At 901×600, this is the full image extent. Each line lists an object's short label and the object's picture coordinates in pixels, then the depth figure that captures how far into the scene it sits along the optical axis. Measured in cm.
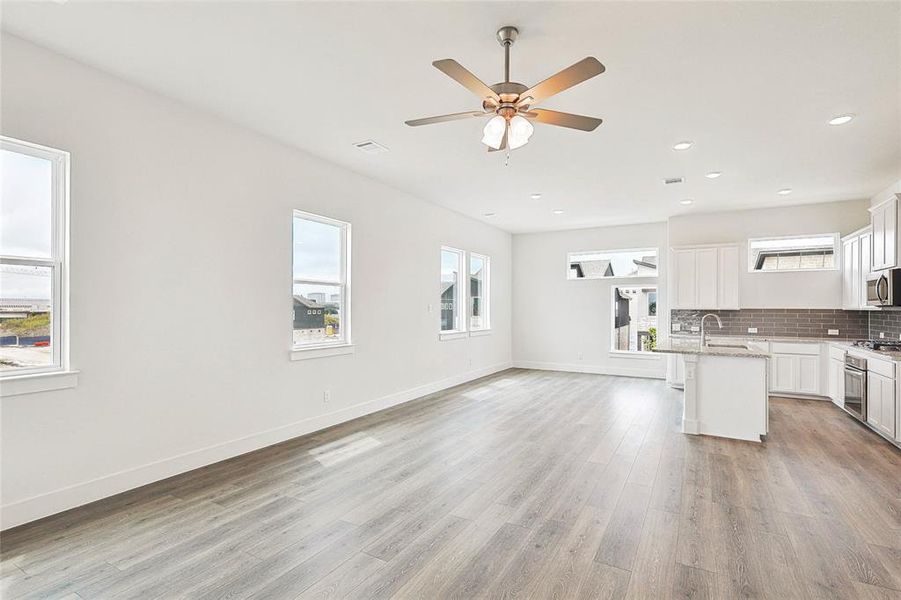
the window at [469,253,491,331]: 830
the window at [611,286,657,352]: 832
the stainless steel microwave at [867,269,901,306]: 486
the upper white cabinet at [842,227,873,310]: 568
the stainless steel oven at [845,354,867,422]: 503
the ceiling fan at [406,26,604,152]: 239
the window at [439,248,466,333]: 739
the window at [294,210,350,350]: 475
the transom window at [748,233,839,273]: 672
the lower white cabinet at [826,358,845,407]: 575
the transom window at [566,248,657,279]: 837
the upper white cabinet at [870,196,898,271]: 481
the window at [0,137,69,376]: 277
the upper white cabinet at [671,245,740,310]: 699
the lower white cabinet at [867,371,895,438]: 440
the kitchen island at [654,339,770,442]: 457
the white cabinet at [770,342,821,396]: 641
